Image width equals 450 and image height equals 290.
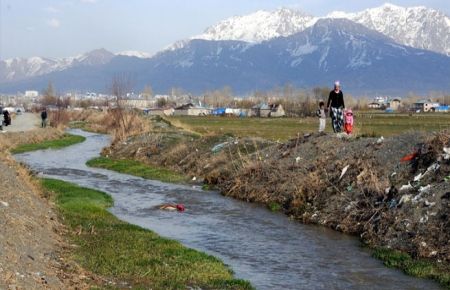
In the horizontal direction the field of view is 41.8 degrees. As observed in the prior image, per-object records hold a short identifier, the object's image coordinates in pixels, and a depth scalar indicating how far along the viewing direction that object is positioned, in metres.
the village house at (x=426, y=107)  179.64
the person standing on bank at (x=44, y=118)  73.32
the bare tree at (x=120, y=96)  56.01
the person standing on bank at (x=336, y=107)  25.39
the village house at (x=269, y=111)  150.25
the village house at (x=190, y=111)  177.23
